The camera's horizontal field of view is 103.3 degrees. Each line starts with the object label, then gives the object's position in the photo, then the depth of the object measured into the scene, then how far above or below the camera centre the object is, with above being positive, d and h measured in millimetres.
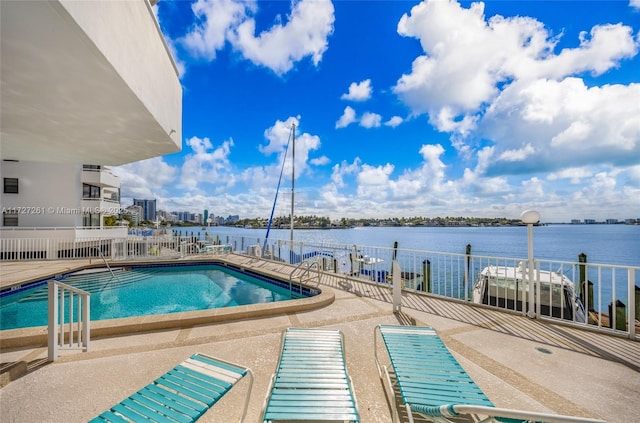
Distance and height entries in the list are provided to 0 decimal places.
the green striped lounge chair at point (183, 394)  1488 -1150
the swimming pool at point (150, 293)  5559 -2023
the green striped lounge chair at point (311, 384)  1568 -1223
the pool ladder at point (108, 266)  8273 -1666
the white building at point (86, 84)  1633 +1179
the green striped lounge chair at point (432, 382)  1247 -1200
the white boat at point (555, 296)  8023 -2629
